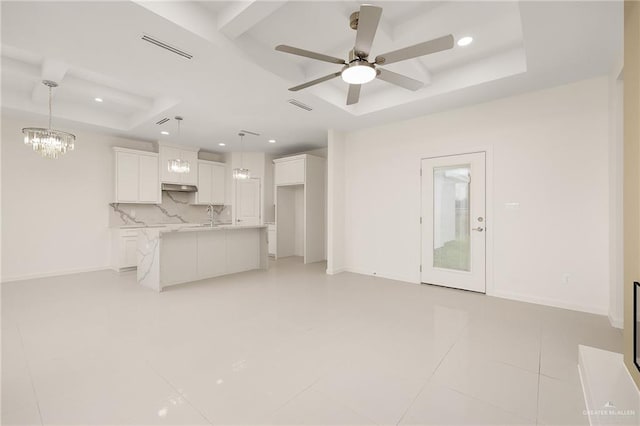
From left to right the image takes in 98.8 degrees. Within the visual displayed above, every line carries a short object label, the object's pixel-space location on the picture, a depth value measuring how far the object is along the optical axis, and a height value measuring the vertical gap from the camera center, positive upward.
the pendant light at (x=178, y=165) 5.15 +0.90
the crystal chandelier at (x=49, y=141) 3.40 +0.92
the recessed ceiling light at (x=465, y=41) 2.95 +1.89
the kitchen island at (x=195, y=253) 4.35 -0.71
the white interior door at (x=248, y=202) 7.39 +0.30
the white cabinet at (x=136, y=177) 5.73 +0.79
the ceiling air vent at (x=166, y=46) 2.55 +1.63
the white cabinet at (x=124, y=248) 5.50 -0.72
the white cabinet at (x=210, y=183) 7.09 +0.80
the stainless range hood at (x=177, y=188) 6.60 +0.63
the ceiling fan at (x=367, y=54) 1.90 +1.29
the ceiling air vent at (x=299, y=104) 4.05 +1.66
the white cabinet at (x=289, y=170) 6.61 +1.06
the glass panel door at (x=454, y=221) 4.13 -0.14
